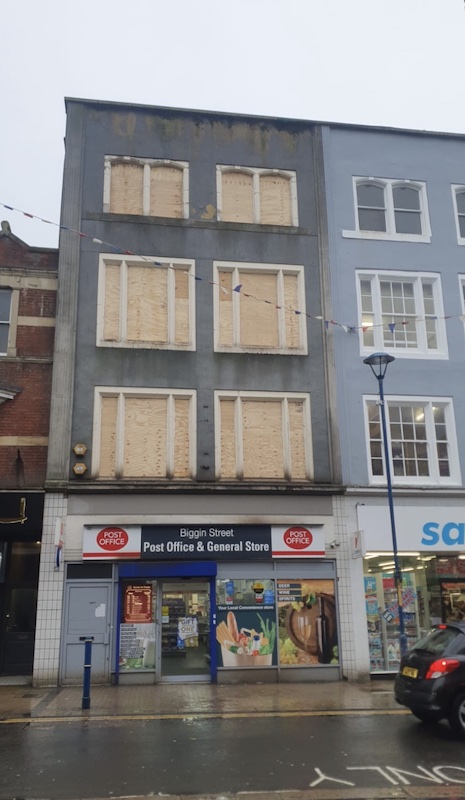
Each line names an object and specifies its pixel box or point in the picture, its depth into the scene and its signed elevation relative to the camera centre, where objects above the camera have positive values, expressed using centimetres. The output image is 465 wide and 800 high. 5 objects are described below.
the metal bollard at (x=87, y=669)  1156 -113
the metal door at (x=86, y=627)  1414 -52
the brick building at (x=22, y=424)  1538 +417
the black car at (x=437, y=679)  933 -116
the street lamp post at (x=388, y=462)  1355 +287
